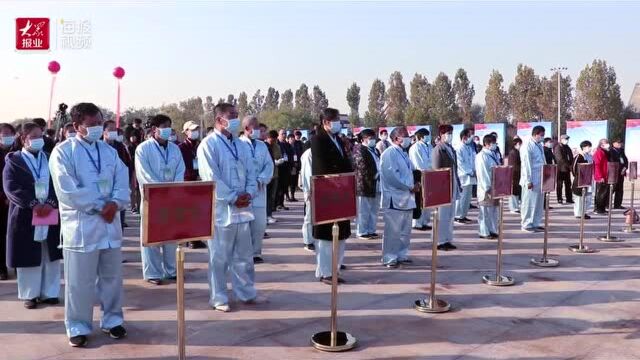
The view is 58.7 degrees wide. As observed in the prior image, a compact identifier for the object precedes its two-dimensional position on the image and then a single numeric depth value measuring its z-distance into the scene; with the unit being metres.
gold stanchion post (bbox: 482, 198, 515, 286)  6.41
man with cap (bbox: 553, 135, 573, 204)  13.80
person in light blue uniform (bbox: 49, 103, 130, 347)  4.36
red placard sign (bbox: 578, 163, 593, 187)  8.76
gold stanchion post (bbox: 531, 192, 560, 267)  7.33
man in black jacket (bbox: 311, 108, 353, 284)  6.34
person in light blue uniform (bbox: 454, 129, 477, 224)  10.76
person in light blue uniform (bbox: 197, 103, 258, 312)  5.39
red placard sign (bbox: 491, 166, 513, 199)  6.76
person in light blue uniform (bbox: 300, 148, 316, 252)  7.87
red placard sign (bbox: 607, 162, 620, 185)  9.53
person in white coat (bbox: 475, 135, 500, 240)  9.53
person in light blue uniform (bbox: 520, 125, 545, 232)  10.13
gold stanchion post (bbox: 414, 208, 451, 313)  5.39
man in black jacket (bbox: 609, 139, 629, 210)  12.66
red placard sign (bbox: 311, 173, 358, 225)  4.41
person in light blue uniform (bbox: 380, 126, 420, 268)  7.24
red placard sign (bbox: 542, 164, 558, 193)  7.68
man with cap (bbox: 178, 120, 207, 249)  8.67
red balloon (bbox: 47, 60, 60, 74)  13.70
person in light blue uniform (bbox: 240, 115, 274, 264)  6.07
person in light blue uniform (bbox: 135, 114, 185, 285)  6.46
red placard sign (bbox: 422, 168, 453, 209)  5.53
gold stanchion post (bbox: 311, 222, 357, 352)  4.41
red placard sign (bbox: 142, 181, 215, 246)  3.55
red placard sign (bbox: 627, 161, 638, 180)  11.62
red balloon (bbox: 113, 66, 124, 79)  14.54
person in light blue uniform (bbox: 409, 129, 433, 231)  8.62
